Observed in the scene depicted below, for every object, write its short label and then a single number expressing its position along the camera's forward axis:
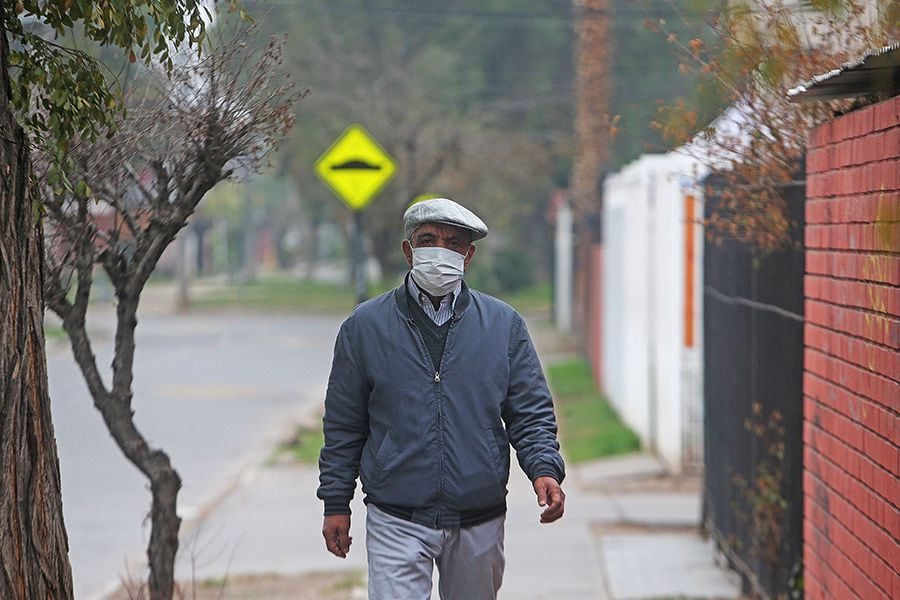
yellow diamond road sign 30.98
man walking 9.61
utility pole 50.20
